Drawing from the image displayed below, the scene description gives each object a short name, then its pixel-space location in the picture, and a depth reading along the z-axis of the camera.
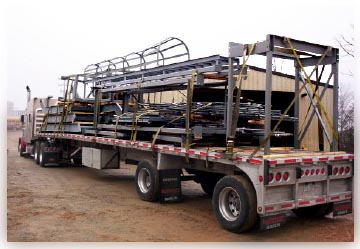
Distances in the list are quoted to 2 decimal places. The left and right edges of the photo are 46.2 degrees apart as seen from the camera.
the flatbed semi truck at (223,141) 5.98
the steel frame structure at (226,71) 6.08
